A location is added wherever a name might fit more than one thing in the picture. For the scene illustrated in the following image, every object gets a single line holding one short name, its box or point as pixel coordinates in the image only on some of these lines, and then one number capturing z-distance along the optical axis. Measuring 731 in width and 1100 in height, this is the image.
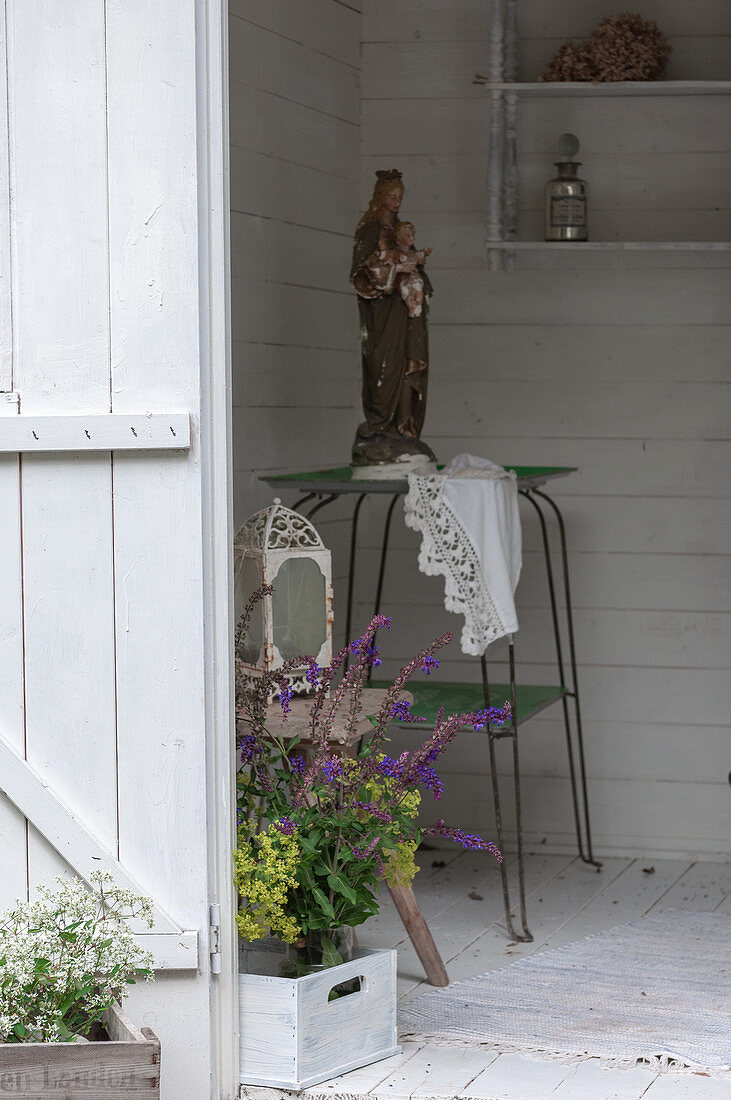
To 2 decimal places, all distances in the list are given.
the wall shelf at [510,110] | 7.53
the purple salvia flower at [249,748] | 5.05
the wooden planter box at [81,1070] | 4.01
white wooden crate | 4.73
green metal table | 6.68
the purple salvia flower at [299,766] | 5.01
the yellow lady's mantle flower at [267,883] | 4.73
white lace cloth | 6.41
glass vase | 4.95
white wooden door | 4.53
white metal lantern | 5.61
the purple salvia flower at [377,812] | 4.85
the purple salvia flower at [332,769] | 4.86
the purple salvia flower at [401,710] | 5.10
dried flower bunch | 7.57
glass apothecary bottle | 7.68
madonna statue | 6.69
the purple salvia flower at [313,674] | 5.03
